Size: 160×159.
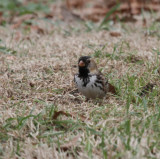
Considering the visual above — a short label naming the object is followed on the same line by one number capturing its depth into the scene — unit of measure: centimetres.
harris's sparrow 823
